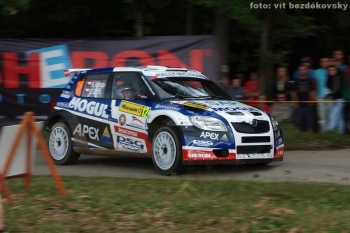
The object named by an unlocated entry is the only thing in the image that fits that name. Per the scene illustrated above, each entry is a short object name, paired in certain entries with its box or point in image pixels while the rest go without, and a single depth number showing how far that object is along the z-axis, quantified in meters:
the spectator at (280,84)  15.99
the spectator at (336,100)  15.35
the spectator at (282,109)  15.66
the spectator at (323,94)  15.42
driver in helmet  11.83
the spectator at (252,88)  16.02
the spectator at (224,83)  15.55
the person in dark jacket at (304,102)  15.32
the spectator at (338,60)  15.76
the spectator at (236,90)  15.71
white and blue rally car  10.68
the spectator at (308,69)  15.70
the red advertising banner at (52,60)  16.56
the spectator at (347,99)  15.34
